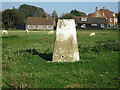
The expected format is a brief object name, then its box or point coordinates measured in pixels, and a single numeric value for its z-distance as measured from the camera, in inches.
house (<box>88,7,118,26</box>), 4314.2
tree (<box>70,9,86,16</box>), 5006.9
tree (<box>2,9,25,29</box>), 3624.5
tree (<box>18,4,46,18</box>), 5457.7
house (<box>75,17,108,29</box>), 3400.6
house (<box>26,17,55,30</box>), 3663.9
